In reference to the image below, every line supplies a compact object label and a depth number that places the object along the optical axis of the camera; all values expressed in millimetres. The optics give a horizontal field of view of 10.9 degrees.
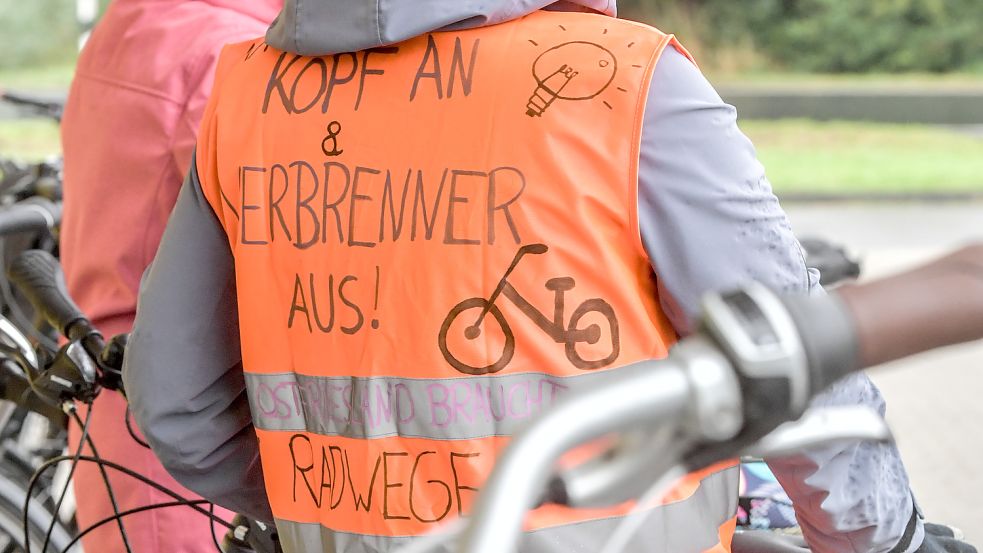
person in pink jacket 4563
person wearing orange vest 3927
